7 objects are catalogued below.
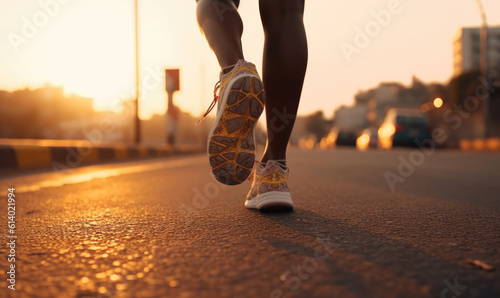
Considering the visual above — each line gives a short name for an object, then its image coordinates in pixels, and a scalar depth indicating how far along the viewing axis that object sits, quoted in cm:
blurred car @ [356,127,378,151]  1872
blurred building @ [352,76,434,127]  7625
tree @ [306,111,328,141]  10038
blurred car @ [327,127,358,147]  2400
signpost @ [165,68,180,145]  1526
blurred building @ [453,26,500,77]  7540
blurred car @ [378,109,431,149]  1386
